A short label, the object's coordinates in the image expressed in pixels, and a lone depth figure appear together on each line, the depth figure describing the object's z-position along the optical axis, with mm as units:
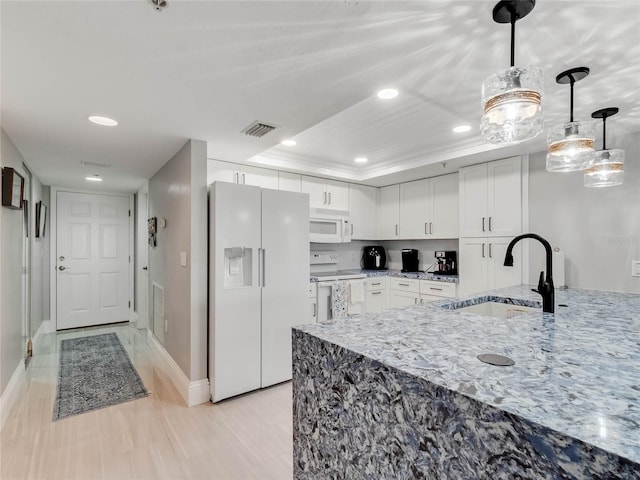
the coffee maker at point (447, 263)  4219
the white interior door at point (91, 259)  4914
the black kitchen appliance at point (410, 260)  4688
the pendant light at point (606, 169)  2133
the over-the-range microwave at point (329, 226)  4191
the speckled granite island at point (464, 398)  618
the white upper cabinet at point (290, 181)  3930
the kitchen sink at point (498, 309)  2016
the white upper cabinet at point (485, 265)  3404
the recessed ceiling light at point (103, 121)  2229
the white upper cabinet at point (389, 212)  4797
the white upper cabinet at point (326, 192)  4205
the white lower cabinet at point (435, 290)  3844
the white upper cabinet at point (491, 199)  3398
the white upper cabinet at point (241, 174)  3408
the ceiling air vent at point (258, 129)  2408
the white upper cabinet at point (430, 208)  4133
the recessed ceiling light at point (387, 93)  1981
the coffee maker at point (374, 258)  5000
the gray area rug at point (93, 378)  2678
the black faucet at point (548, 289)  1645
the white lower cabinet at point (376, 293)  4320
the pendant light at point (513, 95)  1255
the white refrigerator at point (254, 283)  2725
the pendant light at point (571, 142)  1704
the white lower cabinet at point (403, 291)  4156
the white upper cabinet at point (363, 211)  4707
